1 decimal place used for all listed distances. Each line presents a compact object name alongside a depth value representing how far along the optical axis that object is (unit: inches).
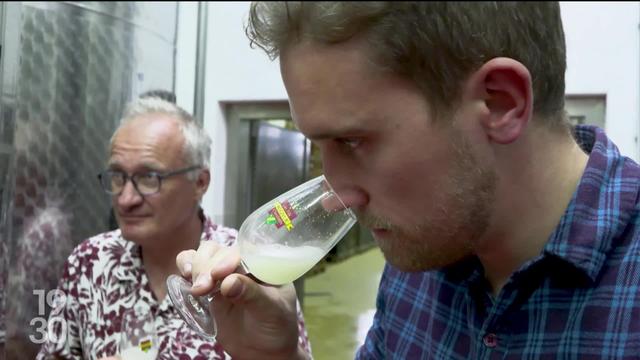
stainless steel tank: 35.6
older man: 45.6
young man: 22.0
